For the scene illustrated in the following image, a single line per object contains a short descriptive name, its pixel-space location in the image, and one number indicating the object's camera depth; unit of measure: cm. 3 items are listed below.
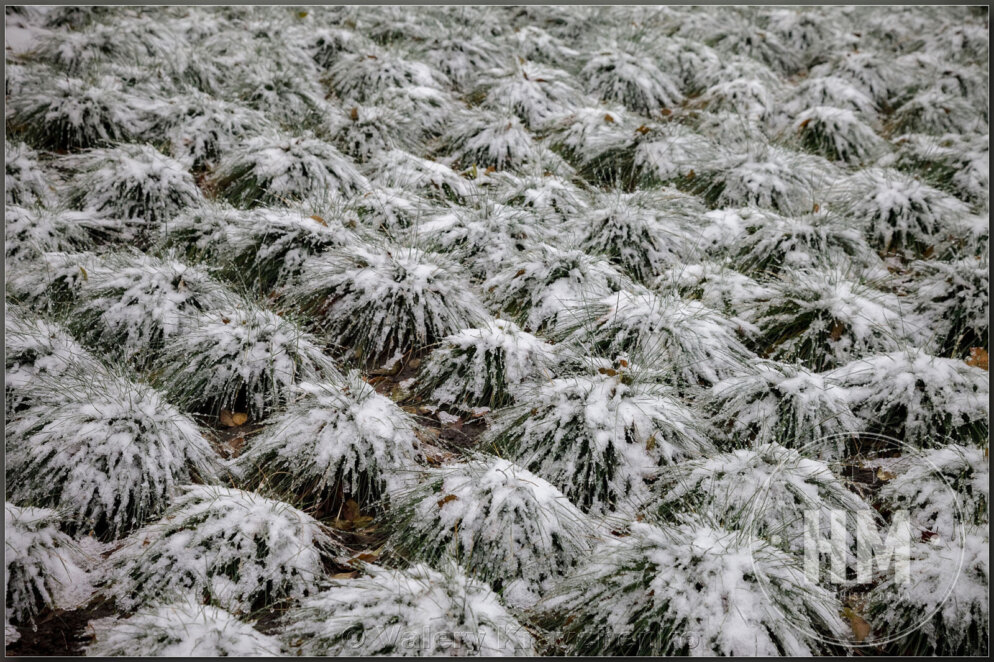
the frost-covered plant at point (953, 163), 452
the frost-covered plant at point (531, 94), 534
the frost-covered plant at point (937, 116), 555
